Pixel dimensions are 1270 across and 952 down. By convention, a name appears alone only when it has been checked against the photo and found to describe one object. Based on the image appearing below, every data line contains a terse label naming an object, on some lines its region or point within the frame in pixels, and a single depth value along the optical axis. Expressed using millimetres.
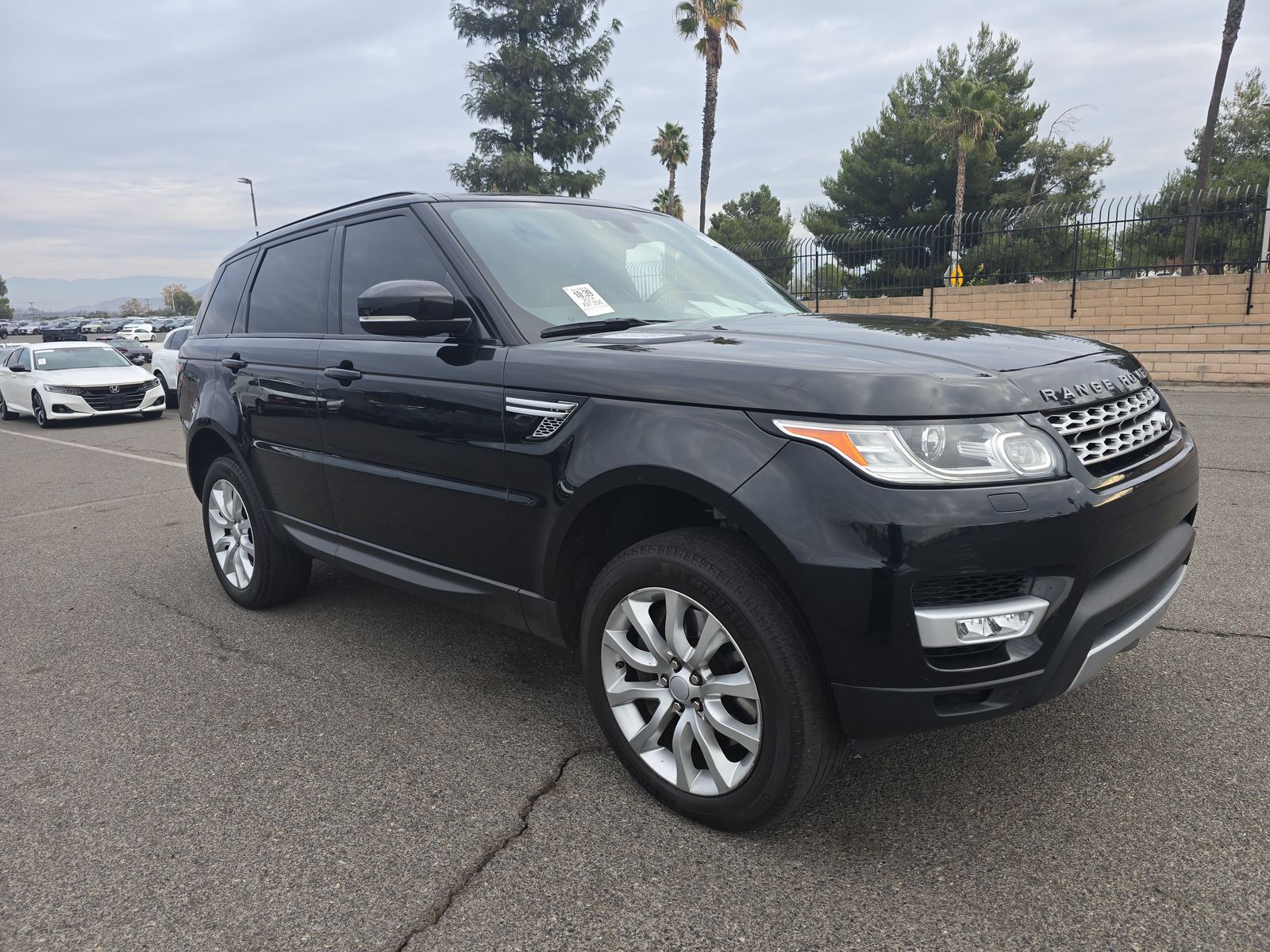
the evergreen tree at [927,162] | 38812
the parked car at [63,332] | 51078
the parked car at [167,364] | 16562
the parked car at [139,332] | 55906
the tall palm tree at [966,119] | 32562
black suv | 1999
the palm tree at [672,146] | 46375
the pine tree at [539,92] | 33062
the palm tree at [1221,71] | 19766
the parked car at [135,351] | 24719
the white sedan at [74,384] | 14922
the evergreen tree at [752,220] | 59781
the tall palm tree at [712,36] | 32156
